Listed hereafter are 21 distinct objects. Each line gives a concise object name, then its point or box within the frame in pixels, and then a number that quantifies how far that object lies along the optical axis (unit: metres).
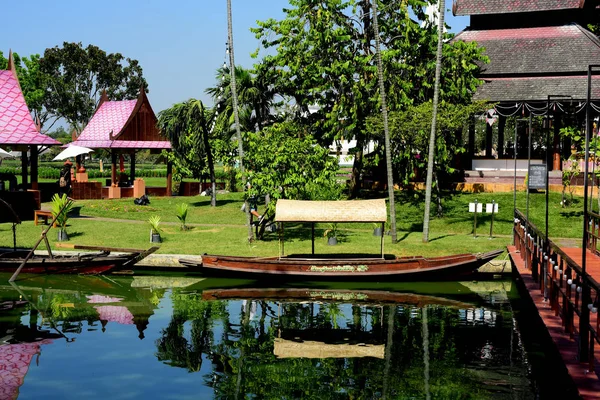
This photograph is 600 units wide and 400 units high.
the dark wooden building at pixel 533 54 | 44.06
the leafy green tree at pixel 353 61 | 41.12
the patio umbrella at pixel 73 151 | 48.62
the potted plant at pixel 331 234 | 32.44
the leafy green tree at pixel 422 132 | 38.00
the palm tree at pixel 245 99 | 43.88
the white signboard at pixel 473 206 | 32.26
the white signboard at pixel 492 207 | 32.03
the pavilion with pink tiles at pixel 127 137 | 49.31
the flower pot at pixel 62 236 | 33.69
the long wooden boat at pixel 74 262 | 28.88
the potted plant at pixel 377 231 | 34.50
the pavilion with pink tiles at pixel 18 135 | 37.22
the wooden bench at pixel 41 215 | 36.78
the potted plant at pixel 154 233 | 32.81
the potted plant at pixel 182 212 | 36.09
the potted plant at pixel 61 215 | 33.78
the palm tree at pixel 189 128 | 45.22
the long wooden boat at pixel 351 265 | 27.31
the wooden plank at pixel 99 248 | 29.28
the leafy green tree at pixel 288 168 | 32.81
